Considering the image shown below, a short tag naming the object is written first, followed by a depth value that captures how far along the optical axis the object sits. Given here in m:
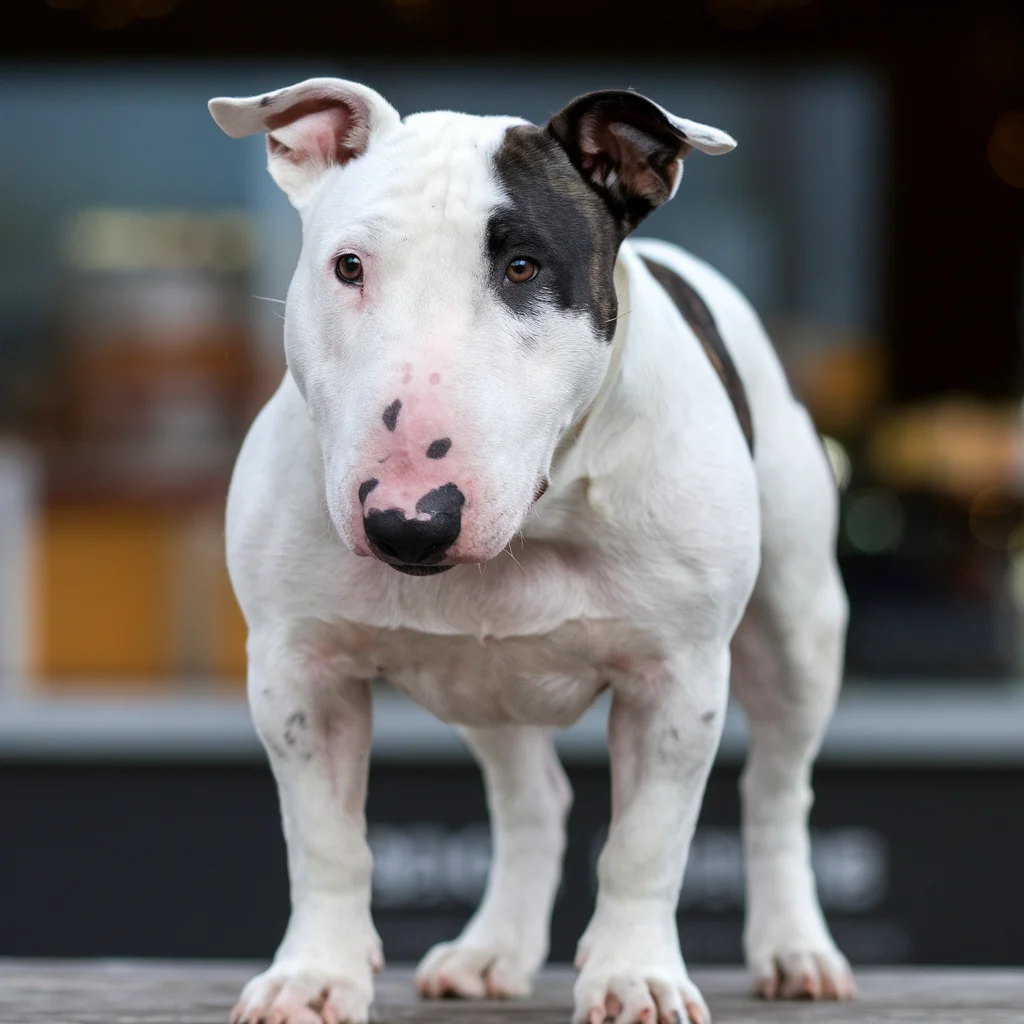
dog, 3.39
